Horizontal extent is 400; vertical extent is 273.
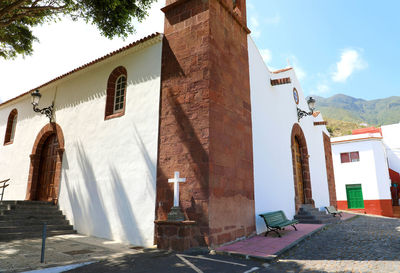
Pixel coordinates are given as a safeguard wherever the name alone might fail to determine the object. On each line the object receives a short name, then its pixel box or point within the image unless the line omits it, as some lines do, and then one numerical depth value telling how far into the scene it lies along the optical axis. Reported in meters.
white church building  6.33
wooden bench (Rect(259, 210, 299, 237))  7.00
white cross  6.08
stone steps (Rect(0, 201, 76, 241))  7.27
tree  7.55
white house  19.22
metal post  4.64
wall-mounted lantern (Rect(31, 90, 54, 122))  10.19
